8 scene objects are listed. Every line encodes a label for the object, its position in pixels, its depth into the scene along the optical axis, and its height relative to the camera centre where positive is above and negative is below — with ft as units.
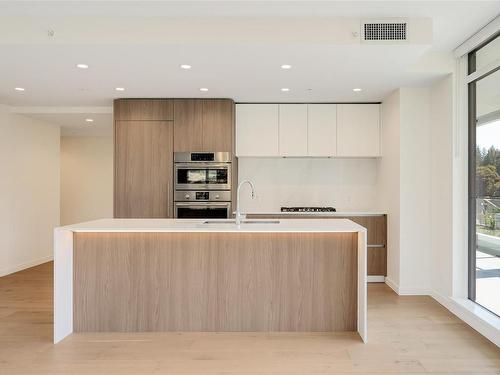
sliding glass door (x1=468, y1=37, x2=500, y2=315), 11.28 +0.25
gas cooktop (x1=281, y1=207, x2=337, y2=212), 17.94 -1.14
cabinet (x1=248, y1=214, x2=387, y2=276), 16.92 -2.35
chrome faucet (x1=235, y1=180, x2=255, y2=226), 11.01 -0.98
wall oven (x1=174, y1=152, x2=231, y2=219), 17.15 +0.07
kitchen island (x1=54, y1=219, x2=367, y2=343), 11.14 -2.71
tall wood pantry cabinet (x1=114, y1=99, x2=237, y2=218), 17.12 +1.90
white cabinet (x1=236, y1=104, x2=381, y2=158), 17.90 +2.49
